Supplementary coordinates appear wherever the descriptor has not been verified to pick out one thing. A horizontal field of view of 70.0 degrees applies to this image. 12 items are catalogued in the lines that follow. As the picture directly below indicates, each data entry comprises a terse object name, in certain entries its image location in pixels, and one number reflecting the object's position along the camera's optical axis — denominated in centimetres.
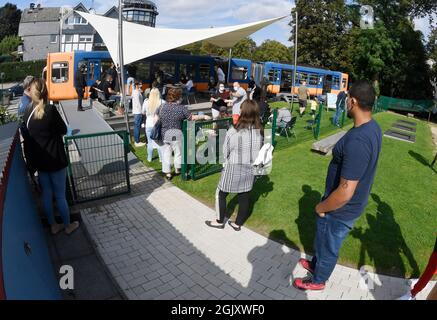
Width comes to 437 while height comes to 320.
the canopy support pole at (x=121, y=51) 908
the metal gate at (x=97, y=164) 541
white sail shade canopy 1145
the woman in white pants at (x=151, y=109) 745
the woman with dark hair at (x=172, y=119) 603
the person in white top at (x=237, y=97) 934
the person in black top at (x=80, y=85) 1154
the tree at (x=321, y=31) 3631
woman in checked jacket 433
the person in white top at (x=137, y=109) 886
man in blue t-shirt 277
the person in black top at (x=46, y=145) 378
